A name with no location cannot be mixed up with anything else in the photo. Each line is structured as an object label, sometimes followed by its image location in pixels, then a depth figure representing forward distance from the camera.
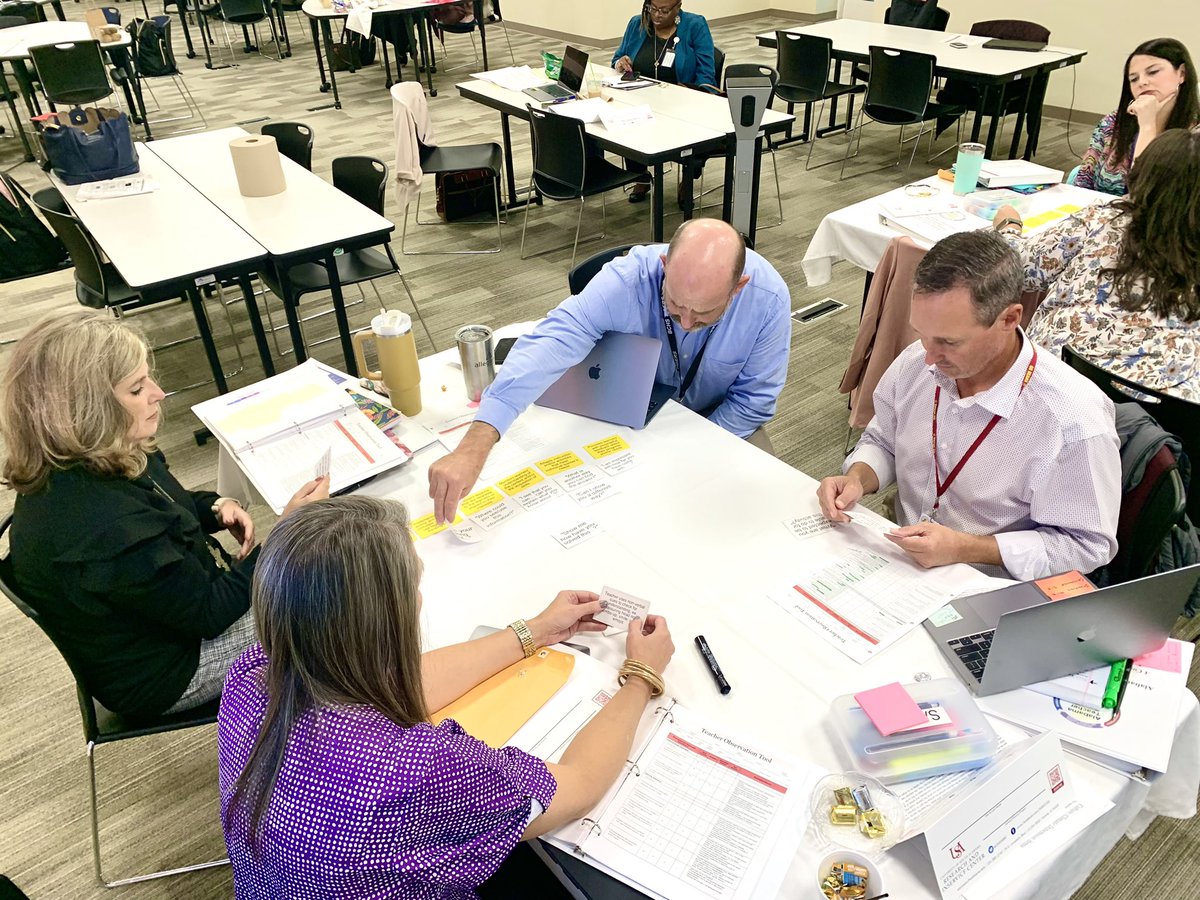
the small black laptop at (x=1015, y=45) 5.73
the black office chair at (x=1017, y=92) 5.82
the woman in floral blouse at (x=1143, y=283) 2.12
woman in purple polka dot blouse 0.98
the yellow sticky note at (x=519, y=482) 1.83
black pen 1.36
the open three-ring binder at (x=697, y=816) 1.10
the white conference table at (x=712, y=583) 1.23
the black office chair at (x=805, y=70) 5.70
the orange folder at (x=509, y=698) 1.31
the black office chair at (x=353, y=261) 3.49
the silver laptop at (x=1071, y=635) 1.21
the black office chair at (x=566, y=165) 4.39
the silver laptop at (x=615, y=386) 1.96
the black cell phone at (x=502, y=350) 2.24
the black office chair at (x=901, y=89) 5.30
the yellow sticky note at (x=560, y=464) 1.90
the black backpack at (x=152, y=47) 7.24
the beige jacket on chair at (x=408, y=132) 4.54
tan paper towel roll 3.56
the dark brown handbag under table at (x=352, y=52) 8.62
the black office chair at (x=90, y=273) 3.17
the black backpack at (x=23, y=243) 3.82
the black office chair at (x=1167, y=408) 2.03
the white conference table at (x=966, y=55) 5.32
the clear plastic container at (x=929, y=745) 1.21
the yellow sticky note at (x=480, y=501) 1.78
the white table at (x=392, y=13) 7.68
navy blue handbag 3.64
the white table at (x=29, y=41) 6.39
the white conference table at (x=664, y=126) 4.22
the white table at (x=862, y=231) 3.25
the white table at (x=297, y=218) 3.24
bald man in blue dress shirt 1.94
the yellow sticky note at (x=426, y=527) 1.73
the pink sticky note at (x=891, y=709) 1.22
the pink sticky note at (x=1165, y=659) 1.32
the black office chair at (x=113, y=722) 1.71
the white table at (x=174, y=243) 3.02
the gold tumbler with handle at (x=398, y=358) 1.97
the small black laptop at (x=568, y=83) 4.92
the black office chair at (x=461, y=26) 8.57
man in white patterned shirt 1.63
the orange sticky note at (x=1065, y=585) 1.44
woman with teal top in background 5.37
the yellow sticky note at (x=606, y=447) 1.94
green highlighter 1.29
